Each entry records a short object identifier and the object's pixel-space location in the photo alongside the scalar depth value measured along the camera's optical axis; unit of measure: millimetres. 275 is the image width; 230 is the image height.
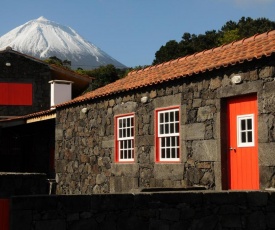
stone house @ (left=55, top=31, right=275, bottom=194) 9289
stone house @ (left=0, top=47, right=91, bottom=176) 21891
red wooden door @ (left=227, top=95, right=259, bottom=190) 9398
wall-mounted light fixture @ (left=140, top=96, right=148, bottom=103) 11953
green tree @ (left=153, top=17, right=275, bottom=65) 46719
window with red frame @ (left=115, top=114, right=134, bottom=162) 12680
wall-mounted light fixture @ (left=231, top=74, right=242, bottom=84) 9500
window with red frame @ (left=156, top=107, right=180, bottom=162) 11203
